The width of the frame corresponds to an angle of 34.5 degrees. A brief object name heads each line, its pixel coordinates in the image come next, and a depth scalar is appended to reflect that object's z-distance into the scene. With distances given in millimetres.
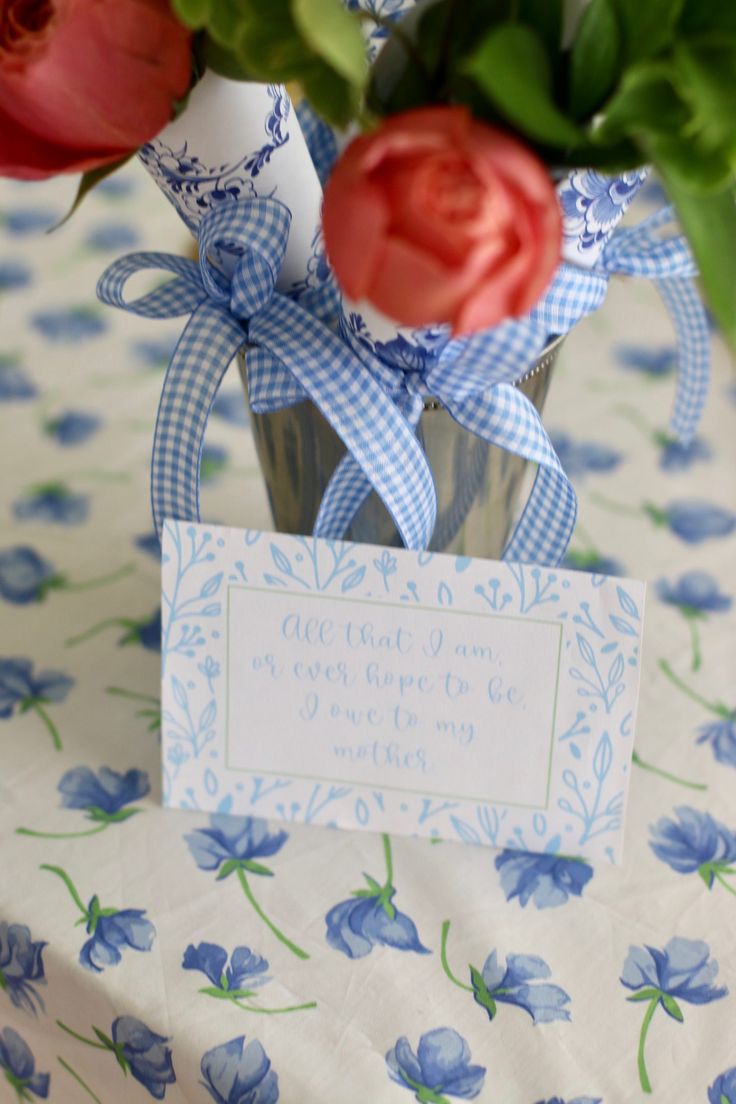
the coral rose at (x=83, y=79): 346
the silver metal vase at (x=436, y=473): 516
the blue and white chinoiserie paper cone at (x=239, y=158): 438
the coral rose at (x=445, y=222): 308
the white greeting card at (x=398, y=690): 500
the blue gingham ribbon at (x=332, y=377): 463
